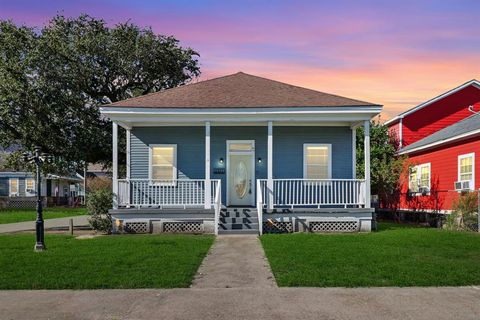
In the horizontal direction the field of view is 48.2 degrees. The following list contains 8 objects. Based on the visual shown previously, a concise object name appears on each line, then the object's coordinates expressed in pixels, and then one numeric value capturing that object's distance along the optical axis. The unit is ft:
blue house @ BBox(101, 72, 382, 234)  55.26
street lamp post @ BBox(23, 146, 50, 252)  41.09
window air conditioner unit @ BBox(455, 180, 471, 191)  63.05
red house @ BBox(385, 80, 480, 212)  64.39
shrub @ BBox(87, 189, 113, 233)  58.03
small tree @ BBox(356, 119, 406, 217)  79.56
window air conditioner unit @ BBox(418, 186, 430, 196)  74.02
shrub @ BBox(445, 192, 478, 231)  55.98
